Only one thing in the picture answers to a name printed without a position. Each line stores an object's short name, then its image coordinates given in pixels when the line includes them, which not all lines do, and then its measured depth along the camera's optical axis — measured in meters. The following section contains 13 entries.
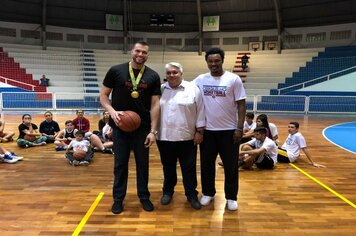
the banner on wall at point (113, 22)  19.55
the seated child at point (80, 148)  4.88
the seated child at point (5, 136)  6.44
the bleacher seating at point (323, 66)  15.91
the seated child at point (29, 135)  6.19
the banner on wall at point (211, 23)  19.38
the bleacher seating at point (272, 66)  16.86
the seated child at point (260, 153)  4.56
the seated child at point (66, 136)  5.96
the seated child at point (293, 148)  4.98
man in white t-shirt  2.89
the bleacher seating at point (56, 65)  16.01
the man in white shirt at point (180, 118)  2.93
